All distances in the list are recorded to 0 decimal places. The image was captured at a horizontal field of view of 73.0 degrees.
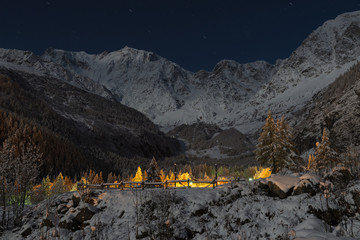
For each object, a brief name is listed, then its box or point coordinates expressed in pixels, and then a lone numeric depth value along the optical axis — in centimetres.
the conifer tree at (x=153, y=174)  4191
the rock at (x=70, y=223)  1800
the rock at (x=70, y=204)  2026
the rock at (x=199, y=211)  1593
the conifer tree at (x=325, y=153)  3584
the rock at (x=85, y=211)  1832
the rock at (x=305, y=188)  1352
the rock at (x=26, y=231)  1891
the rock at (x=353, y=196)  1134
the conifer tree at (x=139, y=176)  6478
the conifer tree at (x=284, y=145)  3488
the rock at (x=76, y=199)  2014
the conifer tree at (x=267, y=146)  3584
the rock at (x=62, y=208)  2020
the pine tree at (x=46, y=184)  5628
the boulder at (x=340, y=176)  1365
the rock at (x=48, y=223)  1837
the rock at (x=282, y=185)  1429
